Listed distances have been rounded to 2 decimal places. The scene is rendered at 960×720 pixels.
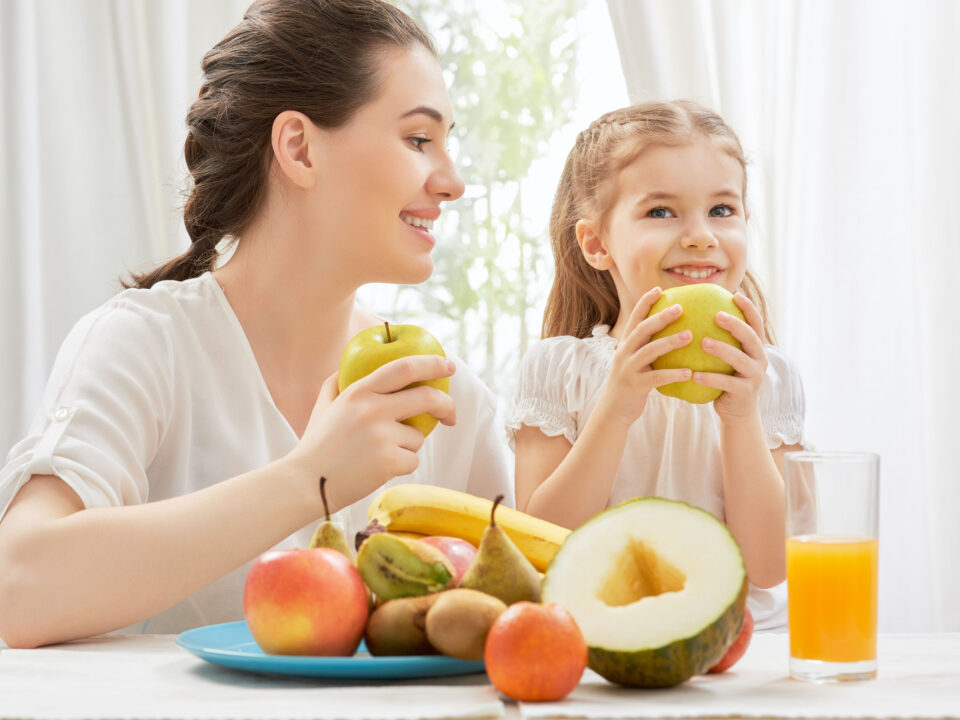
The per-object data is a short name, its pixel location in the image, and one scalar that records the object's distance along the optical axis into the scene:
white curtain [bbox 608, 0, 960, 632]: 2.56
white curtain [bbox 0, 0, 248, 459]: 2.50
